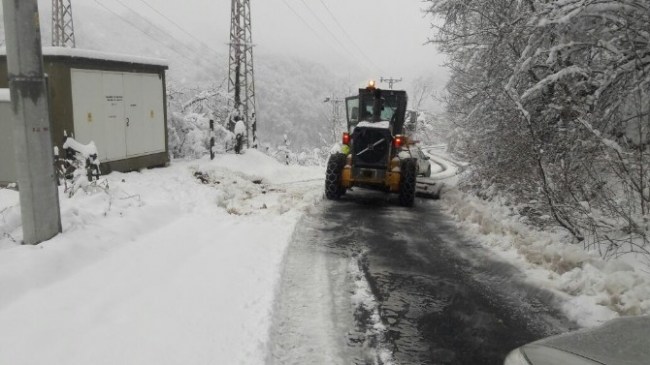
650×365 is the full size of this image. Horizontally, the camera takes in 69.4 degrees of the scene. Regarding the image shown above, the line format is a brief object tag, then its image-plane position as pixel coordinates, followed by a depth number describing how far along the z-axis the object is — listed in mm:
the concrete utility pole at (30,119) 4797
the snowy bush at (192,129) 14281
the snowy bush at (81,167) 7152
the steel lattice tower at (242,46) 21234
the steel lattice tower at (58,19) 29062
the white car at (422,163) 15008
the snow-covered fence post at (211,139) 13938
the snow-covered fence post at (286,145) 24734
